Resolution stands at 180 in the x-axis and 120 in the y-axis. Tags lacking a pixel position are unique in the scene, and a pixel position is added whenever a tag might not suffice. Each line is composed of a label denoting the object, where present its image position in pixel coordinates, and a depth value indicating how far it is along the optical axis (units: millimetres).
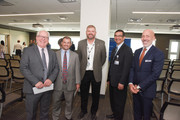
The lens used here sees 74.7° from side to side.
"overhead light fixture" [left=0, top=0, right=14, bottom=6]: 4682
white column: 3180
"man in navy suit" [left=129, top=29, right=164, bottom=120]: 1609
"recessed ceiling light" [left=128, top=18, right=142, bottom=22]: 6976
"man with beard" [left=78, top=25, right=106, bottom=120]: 2227
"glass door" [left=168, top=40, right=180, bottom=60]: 12648
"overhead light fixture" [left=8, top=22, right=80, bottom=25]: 8850
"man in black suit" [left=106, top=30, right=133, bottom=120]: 1989
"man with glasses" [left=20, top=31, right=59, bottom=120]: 1631
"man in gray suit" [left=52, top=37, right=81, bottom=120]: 1996
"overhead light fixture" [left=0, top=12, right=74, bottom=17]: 6133
